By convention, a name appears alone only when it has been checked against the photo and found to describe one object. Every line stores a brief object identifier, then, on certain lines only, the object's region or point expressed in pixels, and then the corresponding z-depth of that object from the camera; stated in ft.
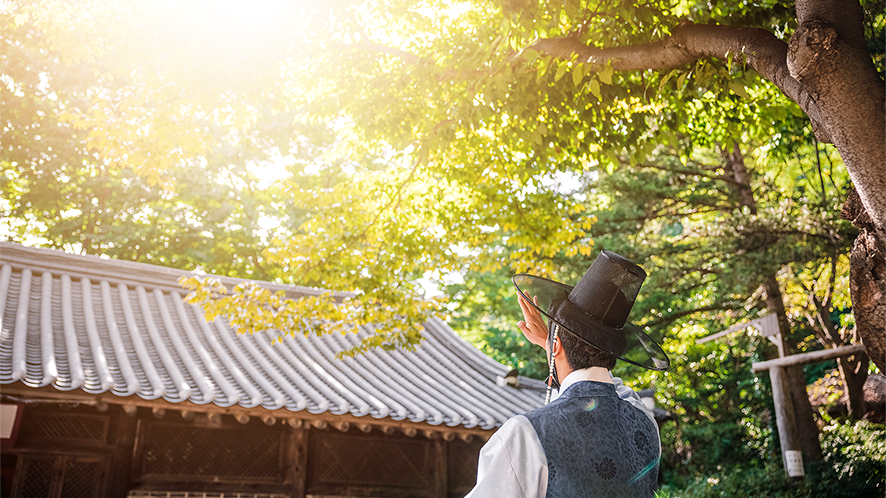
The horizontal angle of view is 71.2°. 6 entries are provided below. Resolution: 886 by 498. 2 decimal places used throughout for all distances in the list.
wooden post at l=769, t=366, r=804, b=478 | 32.78
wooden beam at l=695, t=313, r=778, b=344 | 35.35
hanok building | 18.67
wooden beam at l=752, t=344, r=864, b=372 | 31.22
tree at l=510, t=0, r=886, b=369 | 10.14
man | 5.14
